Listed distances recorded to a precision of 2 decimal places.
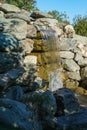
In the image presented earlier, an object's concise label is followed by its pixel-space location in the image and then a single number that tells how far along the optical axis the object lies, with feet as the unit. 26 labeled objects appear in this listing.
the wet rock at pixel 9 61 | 17.09
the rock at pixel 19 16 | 23.43
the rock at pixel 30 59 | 21.20
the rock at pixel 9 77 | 14.19
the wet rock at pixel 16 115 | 10.16
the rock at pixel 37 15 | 26.91
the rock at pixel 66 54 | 25.01
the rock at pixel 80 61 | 25.52
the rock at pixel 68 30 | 27.26
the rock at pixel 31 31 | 21.85
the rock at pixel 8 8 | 25.67
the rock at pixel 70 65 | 24.57
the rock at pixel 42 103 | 12.09
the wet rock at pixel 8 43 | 18.76
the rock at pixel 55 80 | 21.21
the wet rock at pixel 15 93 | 12.97
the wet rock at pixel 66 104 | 13.41
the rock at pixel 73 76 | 24.38
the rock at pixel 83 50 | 26.59
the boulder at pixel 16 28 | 20.72
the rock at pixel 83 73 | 24.88
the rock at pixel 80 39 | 27.15
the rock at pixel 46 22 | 25.25
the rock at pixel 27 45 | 20.78
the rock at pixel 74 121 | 11.41
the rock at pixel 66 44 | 25.38
